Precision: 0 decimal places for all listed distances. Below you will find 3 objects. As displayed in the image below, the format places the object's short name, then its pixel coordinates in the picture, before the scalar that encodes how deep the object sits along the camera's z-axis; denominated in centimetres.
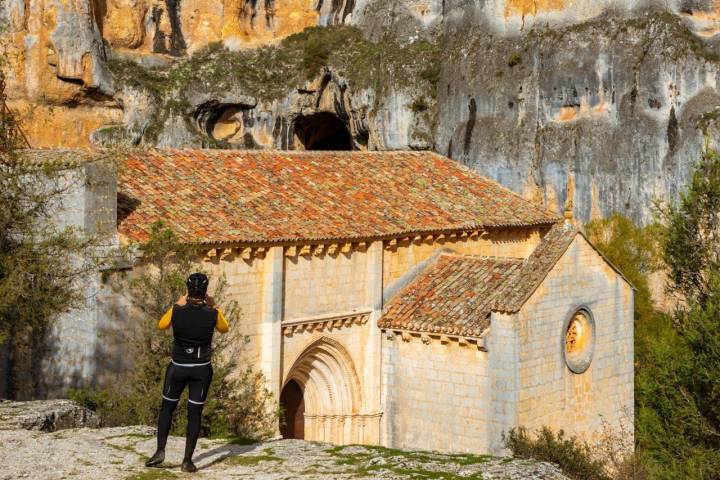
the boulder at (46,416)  1277
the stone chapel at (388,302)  2042
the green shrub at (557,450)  1698
